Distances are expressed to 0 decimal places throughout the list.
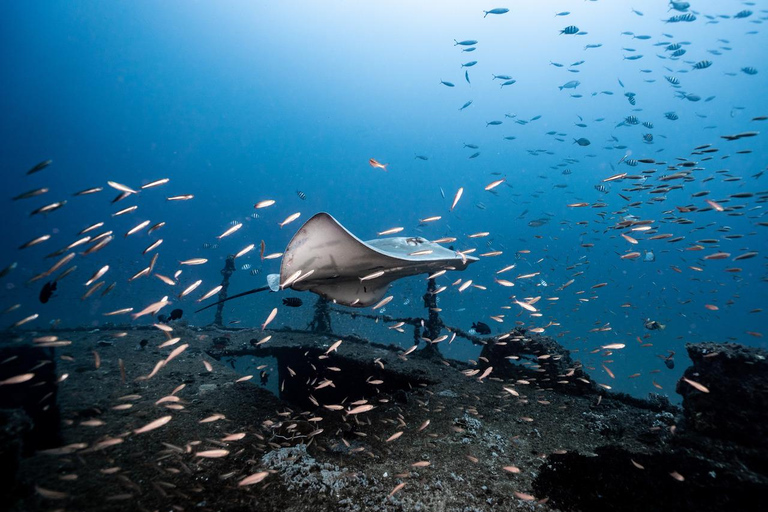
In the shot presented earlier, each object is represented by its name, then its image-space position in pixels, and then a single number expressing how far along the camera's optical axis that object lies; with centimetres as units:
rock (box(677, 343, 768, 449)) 359
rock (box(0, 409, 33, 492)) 238
